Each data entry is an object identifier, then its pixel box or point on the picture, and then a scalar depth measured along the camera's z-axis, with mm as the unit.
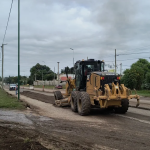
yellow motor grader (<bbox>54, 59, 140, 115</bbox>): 9859
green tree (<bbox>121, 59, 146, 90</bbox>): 38062
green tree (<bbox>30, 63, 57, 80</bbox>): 108419
